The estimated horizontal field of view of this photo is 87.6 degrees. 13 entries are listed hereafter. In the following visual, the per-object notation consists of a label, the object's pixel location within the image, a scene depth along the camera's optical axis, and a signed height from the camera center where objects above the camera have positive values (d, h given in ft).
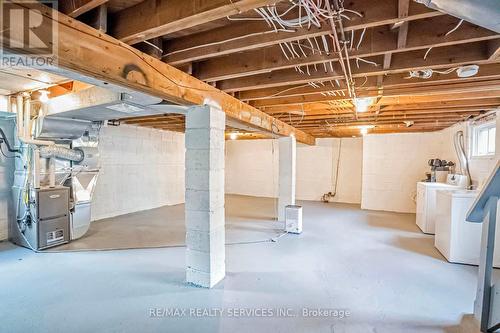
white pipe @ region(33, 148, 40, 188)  12.49 -0.69
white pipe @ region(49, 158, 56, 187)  13.25 -0.87
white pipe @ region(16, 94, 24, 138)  12.44 +1.90
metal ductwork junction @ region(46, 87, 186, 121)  8.17 +1.78
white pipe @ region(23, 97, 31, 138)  12.37 +1.74
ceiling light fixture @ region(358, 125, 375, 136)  20.20 +2.58
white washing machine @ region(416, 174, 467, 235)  15.23 -2.34
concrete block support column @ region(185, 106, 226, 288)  8.70 -1.29
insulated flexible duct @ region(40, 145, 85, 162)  12.78 +0.06
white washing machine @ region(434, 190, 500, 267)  11.02 -3.16
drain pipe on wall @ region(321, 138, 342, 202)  27.09 -3.21
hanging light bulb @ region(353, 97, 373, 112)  10.88 +2.52
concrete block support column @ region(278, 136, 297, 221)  18.38 -1.07
